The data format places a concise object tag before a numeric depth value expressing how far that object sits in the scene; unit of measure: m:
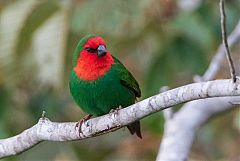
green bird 7.36
